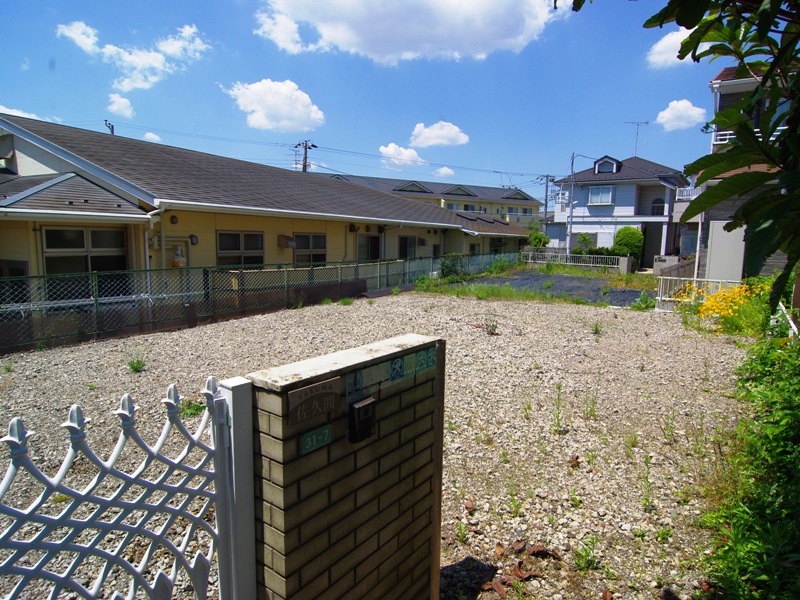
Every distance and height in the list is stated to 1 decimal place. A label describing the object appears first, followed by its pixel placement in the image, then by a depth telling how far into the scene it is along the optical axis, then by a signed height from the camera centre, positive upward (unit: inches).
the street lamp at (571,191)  1319.5 +165.2
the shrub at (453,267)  767.7 -26.6
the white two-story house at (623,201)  1243.2 +137.9
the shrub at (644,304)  494.7 -49.8
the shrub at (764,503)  94.3 -58.0
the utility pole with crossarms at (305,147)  1649.9 +331.9
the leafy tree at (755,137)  49.0 +13.3
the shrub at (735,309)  346.6 -40.2
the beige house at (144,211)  360.8 +29.4
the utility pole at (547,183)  1967.5 +281.2
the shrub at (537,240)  1288.1 +30.6
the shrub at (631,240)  1171.3 +32.6
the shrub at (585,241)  1252.5 +29.8
